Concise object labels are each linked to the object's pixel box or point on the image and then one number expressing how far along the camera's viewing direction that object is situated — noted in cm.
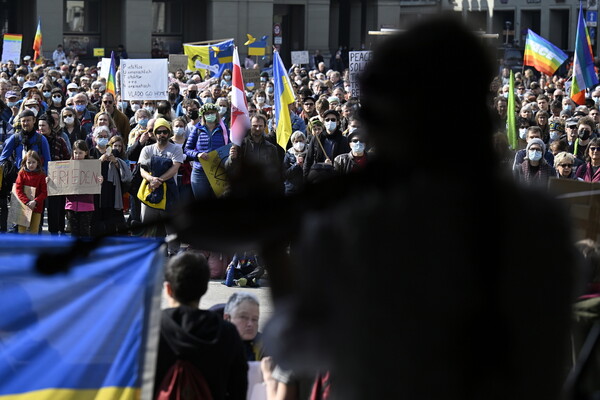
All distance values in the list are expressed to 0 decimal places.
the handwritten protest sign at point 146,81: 1916
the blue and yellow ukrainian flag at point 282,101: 1445
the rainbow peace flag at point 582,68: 1933
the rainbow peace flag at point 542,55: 2272
